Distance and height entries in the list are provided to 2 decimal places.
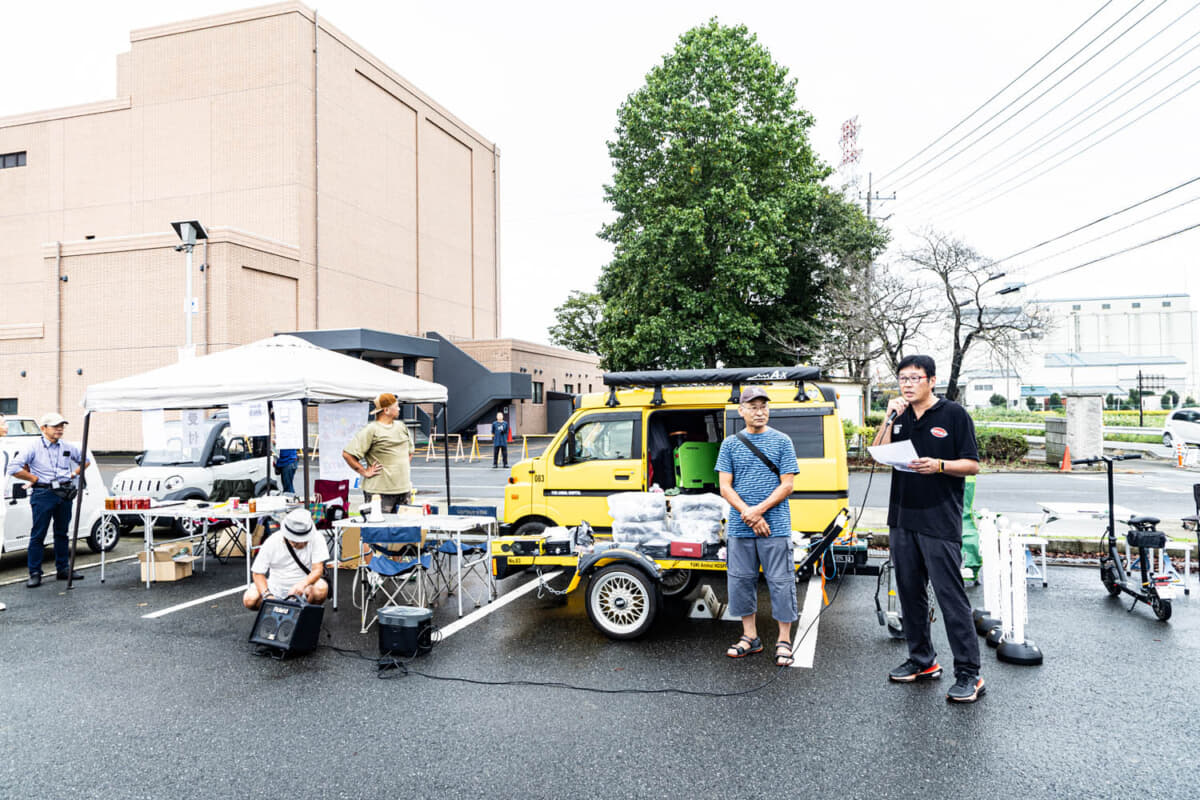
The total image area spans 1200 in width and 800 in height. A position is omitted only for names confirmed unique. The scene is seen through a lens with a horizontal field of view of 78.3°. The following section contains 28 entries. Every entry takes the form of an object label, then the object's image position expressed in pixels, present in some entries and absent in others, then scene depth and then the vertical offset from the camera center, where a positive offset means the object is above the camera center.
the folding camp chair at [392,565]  6.72 -1.23
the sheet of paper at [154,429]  8.91 +0.06
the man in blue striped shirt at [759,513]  5.35 -0.63
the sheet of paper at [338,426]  10.09 +0.08
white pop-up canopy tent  8.16 +0.58
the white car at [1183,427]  26.97 -0.22
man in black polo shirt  4.62 -0.60
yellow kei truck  7.37 -0.29
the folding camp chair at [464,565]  7.36 -1.61
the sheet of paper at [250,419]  8.52 +0.16
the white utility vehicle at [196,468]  11.70 -0.57
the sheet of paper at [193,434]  11.28 +0.00
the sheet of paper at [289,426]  8.82 +0.08
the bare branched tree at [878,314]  25.05 +3.81
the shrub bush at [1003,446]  22.67 -0.70
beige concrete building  31.12 +11.46
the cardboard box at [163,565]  8.51 -1.52
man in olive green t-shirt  8.50 -0.29
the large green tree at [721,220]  26.06 +7.50
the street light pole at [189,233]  16.50 +4.53
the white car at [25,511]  8.65 -0.95
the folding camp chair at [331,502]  8.33 -0.85
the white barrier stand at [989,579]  5.79 -1.27
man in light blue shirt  8.30 -0.57
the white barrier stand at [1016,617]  5.30 -1.45
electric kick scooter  6.39 -1.39
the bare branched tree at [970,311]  24.02 +3.74
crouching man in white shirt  5.99 -1.12
